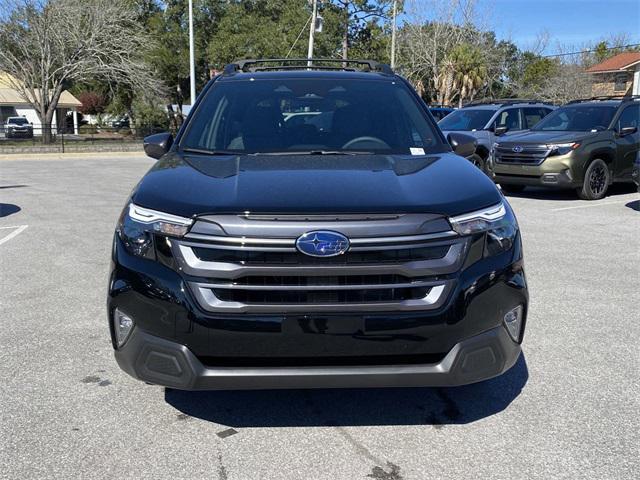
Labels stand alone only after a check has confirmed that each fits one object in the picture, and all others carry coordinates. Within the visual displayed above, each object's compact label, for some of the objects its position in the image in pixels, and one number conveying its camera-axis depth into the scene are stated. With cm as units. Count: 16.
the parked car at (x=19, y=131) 2996
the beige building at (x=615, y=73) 5231
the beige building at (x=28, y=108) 6041
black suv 284
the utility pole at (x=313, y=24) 2820
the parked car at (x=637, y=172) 1030
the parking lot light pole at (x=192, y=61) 2949
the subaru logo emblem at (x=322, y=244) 282
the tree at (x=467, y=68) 4150
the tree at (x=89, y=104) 6759
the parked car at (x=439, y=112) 2058
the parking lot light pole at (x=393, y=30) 3894
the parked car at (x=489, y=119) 1453
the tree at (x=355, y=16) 4325
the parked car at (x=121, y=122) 5180
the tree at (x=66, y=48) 2819
